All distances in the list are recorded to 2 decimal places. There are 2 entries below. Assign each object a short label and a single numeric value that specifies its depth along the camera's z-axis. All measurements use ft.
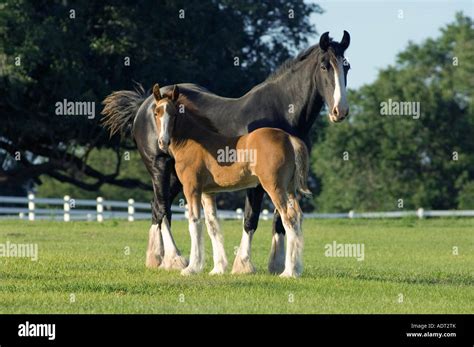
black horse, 49.49
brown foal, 48.32
